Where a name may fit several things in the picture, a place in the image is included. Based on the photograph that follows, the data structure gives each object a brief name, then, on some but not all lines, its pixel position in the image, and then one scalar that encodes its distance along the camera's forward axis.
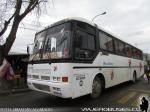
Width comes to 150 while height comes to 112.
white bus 6.42
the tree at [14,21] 10.92
